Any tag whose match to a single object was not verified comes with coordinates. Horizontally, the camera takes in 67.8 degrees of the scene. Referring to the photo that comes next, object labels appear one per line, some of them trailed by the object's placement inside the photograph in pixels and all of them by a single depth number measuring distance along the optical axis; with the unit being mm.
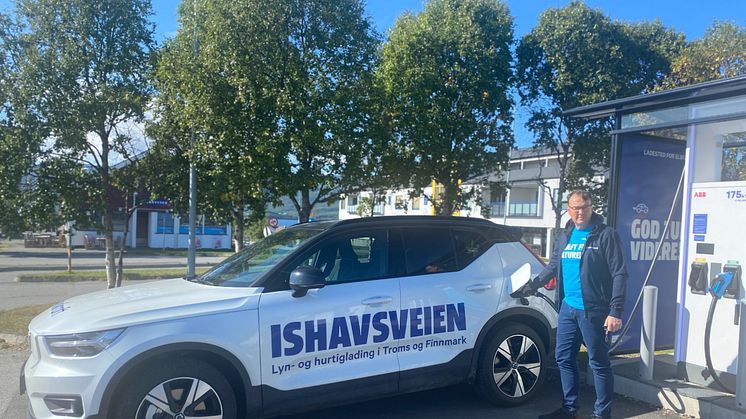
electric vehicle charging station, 5406
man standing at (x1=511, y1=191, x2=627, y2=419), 4633
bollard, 5551
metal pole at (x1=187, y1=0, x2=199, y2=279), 10172
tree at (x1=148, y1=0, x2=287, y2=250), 9383
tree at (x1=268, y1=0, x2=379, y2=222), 9430
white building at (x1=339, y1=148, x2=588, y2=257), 41875
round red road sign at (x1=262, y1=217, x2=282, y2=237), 18516
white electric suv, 3879
